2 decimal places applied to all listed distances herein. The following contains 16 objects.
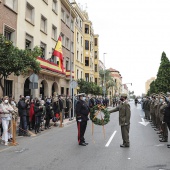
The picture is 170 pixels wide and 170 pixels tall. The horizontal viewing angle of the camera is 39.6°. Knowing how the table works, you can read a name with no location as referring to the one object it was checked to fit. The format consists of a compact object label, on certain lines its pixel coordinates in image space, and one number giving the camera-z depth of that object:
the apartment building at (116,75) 125.47
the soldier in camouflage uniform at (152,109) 13.40
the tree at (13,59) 10.66
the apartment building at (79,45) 37.56
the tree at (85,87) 32.22
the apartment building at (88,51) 43.56
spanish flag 21.23
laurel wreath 9.28
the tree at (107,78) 60.36
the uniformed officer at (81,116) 8.55
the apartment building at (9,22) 17.27
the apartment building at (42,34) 20.02
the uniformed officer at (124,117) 8.02
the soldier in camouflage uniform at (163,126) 9.09
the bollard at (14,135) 8.65
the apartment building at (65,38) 30.14
